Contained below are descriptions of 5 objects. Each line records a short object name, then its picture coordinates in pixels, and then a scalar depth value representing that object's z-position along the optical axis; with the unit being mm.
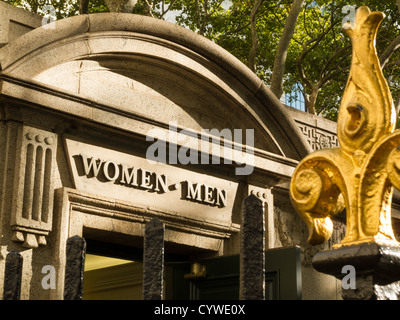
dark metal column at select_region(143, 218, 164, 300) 1638
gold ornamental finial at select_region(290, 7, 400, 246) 1655
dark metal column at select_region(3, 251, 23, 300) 1761
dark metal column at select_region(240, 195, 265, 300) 1574
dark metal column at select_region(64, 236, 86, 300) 1659
